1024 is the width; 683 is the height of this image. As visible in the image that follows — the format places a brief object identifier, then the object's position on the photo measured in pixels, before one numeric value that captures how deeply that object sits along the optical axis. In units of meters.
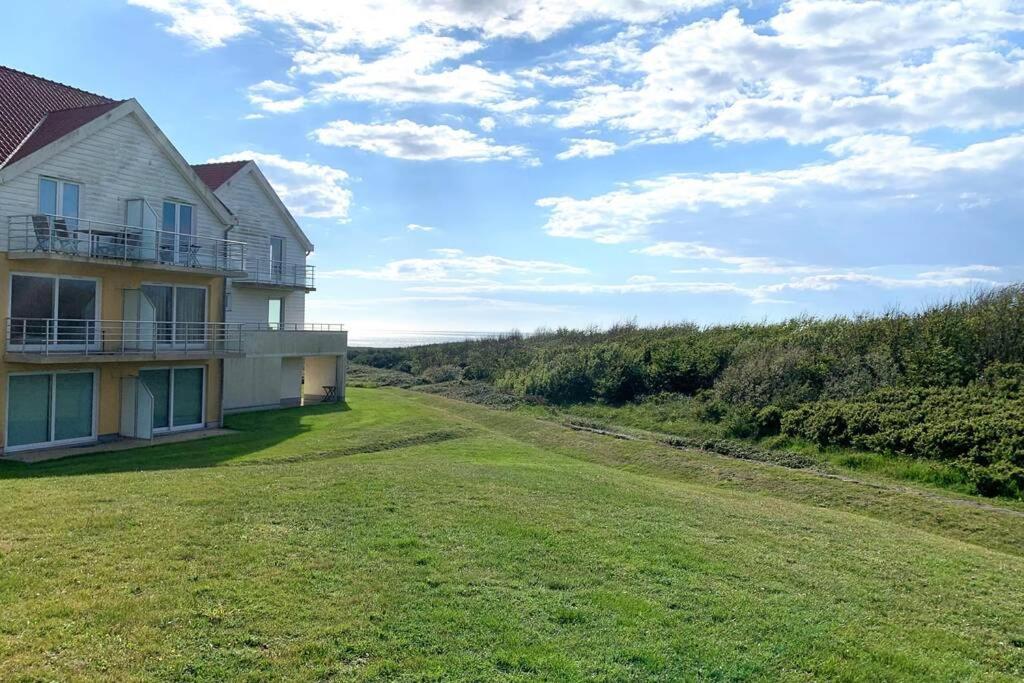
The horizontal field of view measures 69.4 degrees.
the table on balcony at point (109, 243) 19.50
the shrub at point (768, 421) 22.77
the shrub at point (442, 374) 41.59
